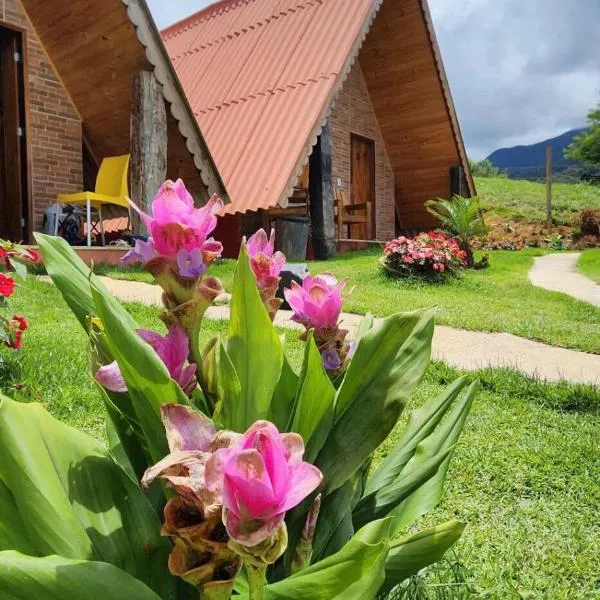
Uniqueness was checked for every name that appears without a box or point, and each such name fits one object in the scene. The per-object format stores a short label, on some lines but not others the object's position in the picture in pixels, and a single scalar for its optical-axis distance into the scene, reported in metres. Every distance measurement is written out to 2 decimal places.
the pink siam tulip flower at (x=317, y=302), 1.00
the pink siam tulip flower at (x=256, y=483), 0.53
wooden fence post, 21.22
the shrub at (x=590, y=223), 20.72
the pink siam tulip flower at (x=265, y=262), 0.95
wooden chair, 12.52
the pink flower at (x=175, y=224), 0.79
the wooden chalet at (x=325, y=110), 10.12
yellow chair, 7.85
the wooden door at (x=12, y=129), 9.12
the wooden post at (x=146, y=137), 7.45
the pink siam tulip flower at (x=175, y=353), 0.84
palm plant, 11.39
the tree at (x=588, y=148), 35.47
